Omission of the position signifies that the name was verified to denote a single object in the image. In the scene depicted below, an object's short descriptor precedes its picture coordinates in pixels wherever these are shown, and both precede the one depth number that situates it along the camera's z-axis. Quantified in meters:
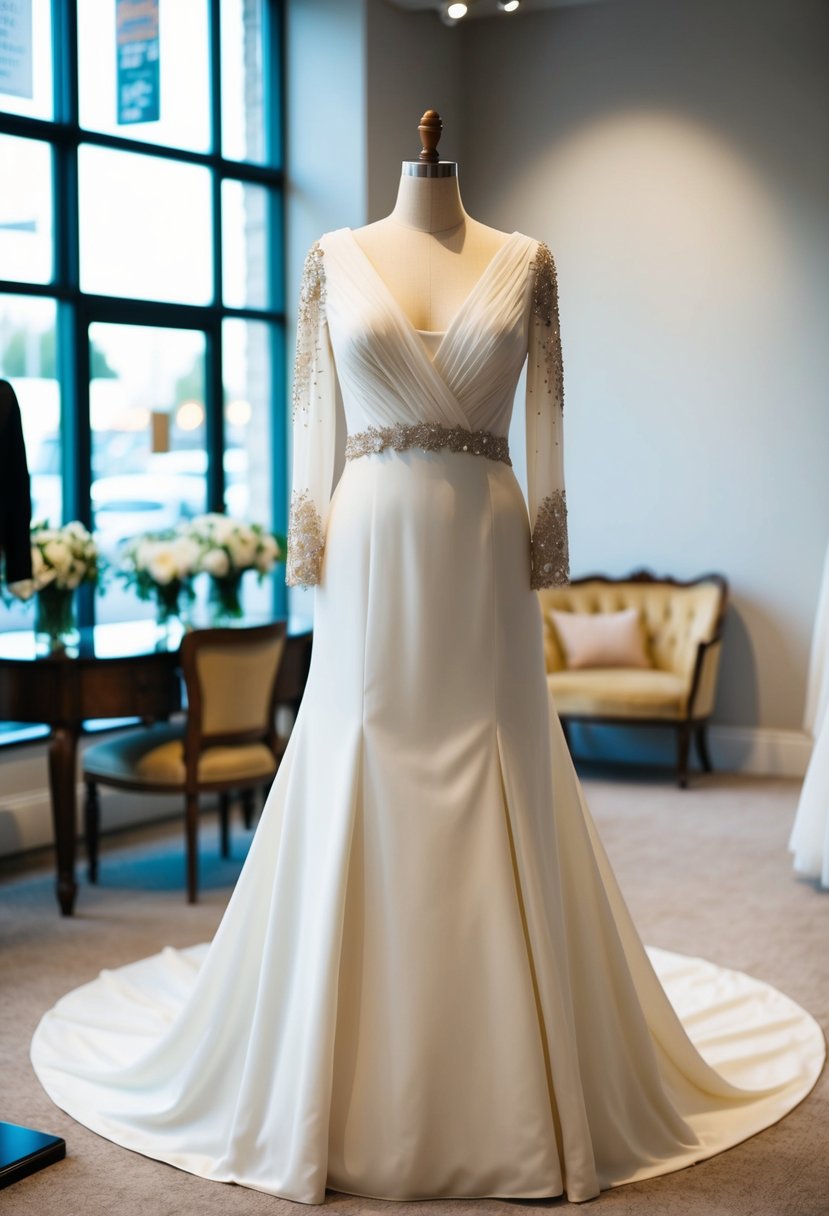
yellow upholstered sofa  6.63
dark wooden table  4.44
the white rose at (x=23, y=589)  4.49
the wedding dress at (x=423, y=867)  2.66
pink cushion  6.94
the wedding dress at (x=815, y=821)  4.90
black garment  3.95
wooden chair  4.63
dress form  2.81
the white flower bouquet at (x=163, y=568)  5.02
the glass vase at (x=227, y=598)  5.21
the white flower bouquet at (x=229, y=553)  5.11
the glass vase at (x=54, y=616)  4.82
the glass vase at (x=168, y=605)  5.09
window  5.54
